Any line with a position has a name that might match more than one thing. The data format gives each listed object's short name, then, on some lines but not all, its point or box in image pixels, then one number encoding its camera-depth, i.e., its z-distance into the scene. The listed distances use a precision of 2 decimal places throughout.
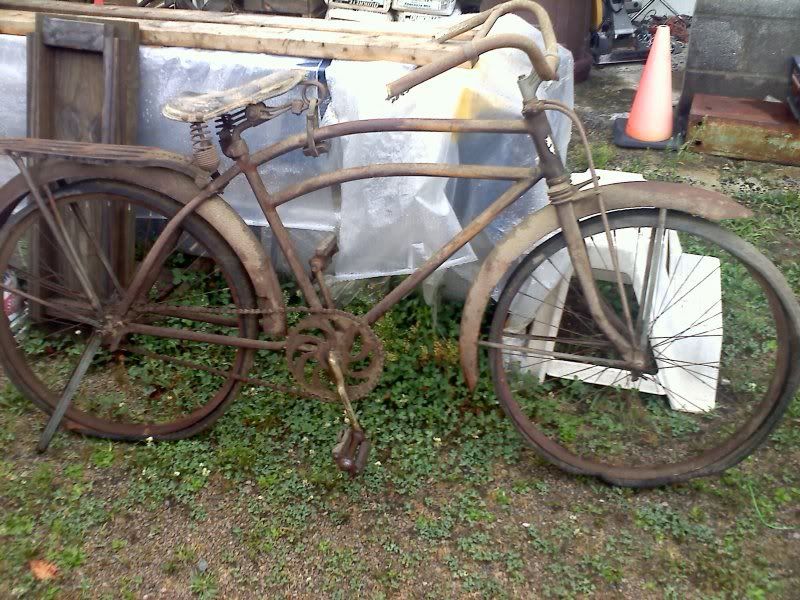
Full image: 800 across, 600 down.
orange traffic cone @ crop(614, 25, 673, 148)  5.81
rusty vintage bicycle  2.59
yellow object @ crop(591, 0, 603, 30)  7.75
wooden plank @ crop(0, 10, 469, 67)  3.20
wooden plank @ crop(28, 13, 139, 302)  3.23
